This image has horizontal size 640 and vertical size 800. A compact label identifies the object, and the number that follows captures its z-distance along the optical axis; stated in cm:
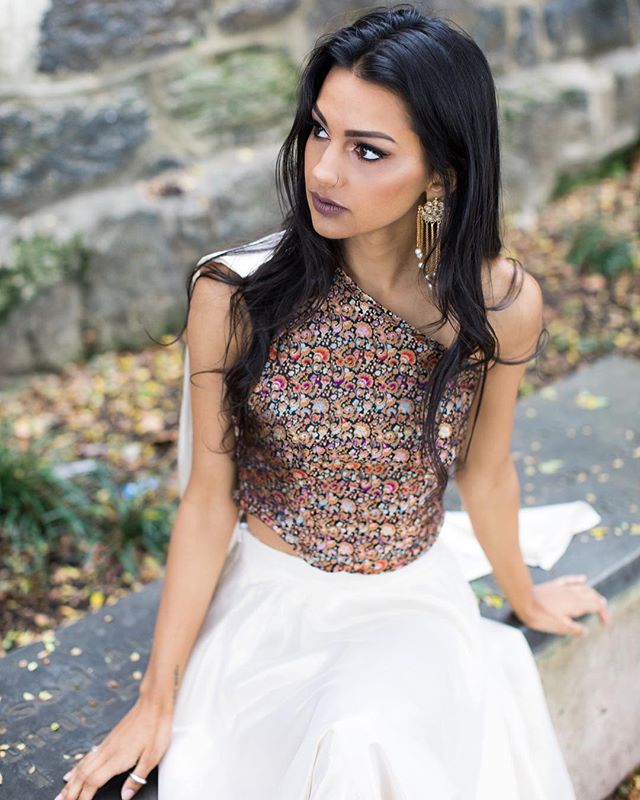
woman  158
